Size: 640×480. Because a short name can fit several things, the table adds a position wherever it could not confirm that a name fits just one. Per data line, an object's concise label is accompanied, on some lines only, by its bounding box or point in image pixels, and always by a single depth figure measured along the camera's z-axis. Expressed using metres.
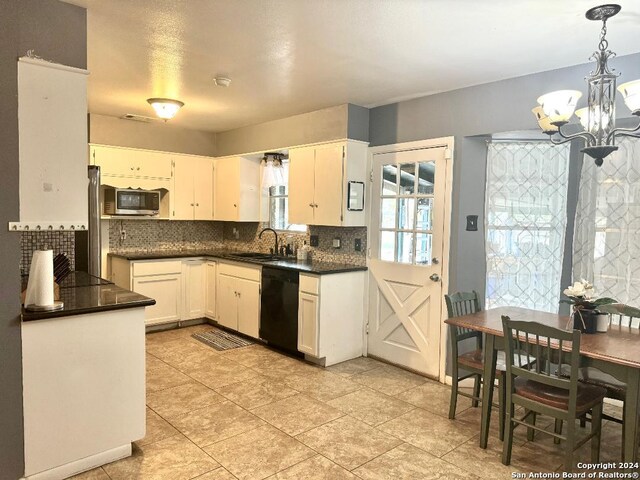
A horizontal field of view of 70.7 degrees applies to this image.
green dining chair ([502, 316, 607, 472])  2.31
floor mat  4.88
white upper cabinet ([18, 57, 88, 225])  2.20
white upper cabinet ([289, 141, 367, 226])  4.28
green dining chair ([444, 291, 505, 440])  3.08
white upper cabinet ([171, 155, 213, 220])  5.67
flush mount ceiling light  4.19
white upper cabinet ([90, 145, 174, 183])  5.07
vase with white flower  2.69
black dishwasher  4.42
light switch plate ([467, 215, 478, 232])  3.76
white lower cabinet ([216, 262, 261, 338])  4.91
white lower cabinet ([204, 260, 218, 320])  5.62
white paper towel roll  2.32
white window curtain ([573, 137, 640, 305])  3.27
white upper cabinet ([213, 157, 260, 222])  5.62
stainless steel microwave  5.12
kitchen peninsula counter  2.28
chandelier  2.27
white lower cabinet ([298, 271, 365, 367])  4.17
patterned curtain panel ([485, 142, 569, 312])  3.85
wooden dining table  2.25
